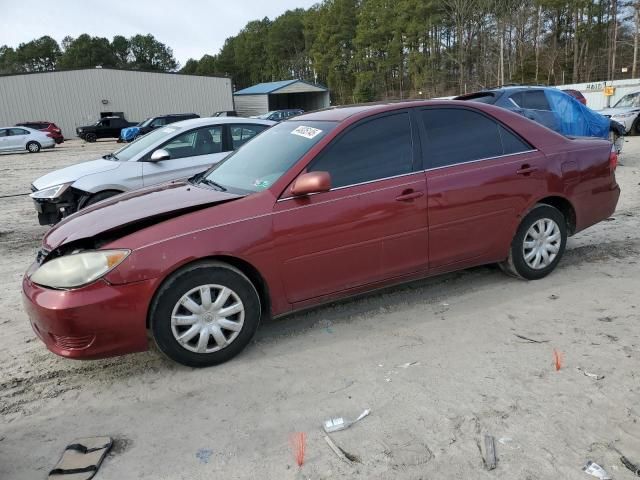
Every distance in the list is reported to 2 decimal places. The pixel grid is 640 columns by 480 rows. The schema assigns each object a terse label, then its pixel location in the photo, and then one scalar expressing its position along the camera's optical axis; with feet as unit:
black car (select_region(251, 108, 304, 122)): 118.55
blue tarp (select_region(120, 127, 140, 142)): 99.09
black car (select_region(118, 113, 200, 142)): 87.62
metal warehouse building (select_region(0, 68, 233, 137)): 137.18
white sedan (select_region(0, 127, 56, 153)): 85.35
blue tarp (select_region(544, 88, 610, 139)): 33.96
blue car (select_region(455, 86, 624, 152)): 32.91
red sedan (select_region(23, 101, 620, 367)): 10.79
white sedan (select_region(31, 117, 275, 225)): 23.21
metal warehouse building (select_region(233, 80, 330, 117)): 187.73
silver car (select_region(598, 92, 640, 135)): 61.00
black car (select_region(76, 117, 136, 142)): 114.21
